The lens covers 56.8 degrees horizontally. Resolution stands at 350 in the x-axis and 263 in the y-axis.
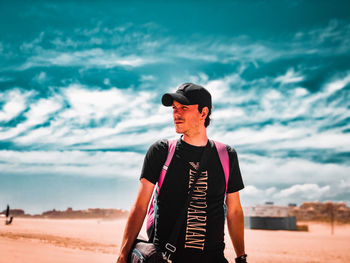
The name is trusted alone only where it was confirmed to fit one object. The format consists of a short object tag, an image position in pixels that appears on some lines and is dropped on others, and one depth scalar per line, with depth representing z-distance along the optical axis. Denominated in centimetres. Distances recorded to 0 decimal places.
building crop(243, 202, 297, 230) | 3397
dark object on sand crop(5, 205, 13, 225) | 2453
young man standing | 232
